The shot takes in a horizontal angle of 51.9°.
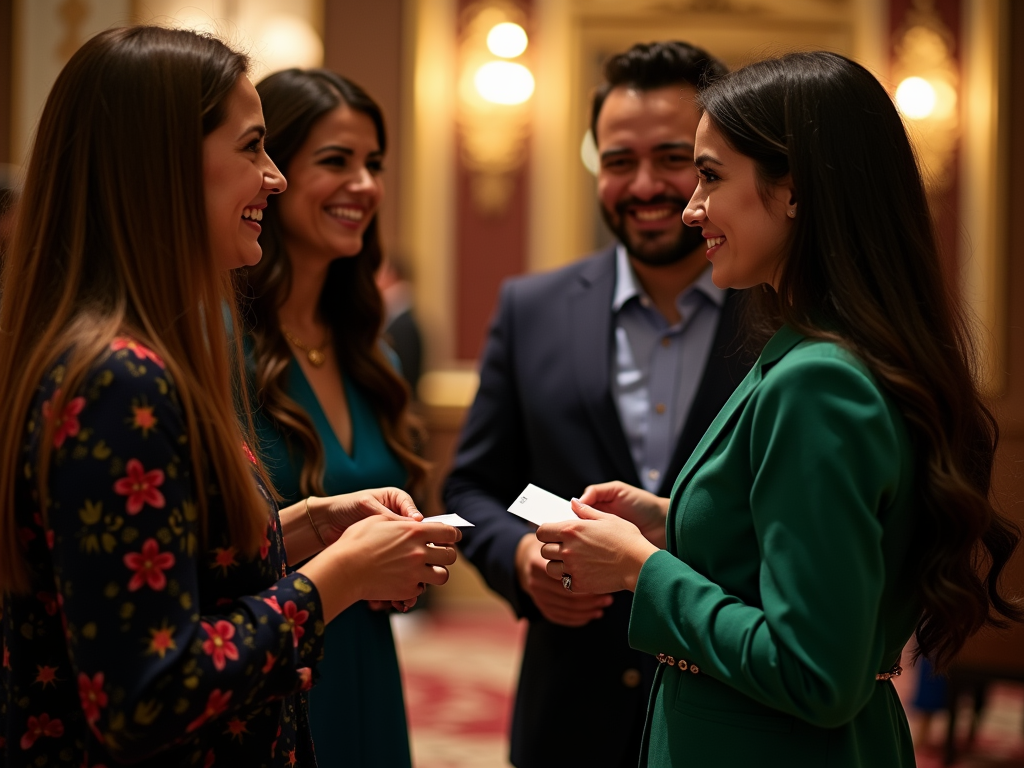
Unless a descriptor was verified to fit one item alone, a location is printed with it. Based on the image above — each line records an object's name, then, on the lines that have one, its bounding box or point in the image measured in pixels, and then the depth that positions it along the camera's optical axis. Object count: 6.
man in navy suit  2.10
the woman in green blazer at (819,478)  1.23
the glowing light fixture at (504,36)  6.43
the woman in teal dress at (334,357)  2.02
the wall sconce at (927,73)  6.54
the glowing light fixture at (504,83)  6.45
